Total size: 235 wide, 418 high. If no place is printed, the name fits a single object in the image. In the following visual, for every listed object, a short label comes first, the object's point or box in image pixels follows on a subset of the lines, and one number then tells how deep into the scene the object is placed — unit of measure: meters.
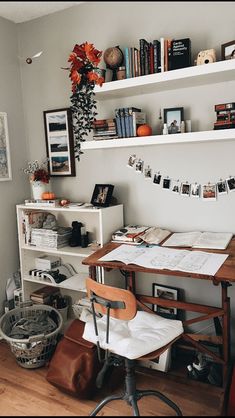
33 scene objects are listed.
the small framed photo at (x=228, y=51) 1.96
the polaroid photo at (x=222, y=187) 2.22
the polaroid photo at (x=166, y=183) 2.41
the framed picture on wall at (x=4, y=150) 2.77
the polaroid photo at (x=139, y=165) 2.50
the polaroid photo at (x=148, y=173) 2.48
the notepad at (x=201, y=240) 2.07
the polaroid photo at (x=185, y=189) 2.34
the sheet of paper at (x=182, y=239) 2.14
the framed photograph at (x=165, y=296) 2.42
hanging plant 2.25
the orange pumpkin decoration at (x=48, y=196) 2.70
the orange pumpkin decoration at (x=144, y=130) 2.26
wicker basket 2.26
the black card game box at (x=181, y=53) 2.08
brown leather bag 1.94
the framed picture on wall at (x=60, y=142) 2.76
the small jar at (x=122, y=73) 2.33
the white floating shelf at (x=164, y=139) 1.96
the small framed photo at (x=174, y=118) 2.22
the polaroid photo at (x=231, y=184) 2.19
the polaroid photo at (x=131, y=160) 2.53
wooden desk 1.73
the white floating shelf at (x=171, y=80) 1.92
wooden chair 1.54
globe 2.34
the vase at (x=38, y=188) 2.75
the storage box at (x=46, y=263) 2.81
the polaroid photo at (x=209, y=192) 2.26
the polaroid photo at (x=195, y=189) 2.31
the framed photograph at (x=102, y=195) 2.50
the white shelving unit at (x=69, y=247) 2.42
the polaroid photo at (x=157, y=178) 2.44
